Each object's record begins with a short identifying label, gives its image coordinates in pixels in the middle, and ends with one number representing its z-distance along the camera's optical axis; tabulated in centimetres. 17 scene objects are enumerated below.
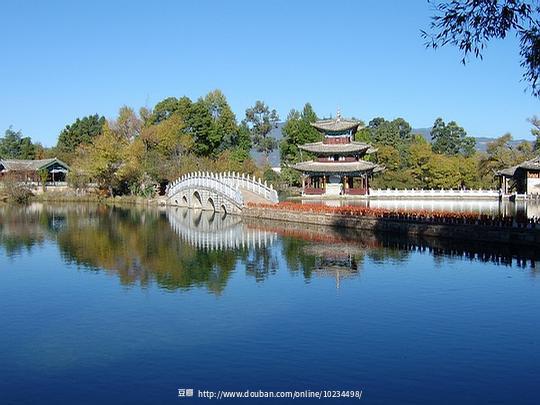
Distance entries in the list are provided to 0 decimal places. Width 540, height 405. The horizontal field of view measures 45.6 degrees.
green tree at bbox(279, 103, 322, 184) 7194
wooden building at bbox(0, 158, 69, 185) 6669
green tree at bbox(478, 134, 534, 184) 6556
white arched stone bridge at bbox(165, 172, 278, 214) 4300
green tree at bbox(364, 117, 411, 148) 8131
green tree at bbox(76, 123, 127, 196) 5772
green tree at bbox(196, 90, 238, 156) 7194
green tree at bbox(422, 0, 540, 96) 1116
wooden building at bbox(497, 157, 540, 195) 5552
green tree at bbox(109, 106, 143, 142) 6789
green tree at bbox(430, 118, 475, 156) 9338
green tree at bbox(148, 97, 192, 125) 7150
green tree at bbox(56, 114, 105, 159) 8331
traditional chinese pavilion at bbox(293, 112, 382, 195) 5797
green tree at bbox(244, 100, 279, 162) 10575
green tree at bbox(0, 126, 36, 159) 8562
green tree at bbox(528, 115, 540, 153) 6455
